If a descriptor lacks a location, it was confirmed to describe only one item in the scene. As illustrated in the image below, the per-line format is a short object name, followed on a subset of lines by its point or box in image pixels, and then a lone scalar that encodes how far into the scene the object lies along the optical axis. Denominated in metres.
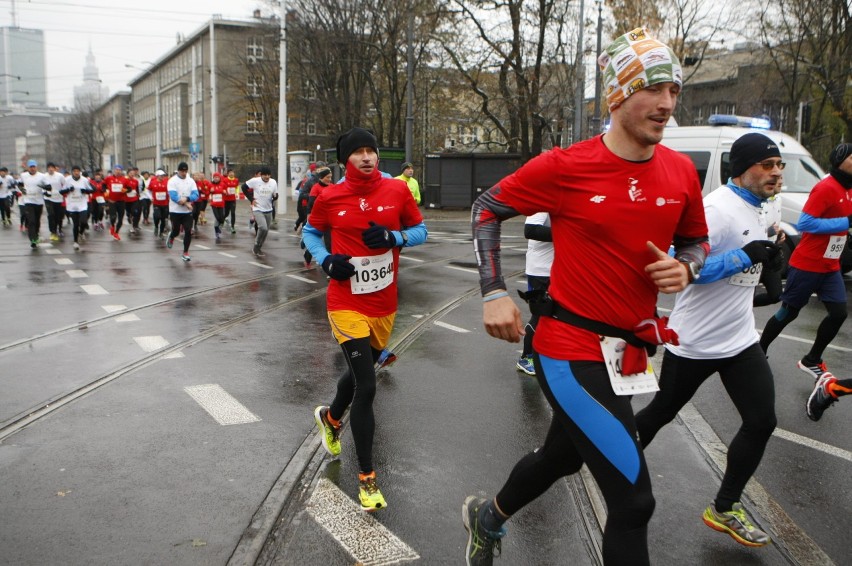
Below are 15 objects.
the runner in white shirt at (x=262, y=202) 16.70
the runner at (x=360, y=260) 4.34
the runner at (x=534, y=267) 6.28
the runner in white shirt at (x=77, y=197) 18.47
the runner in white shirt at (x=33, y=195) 18.06
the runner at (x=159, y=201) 22.16
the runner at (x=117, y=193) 23.05
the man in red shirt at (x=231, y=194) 23.89
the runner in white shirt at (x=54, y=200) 18.92
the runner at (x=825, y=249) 6.10
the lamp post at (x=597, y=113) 29.39
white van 13.68
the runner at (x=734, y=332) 3.69
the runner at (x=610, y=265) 2.68
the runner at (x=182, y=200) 15.80
